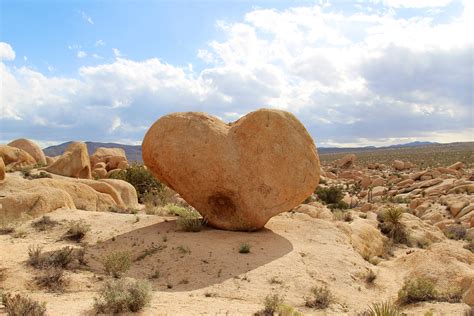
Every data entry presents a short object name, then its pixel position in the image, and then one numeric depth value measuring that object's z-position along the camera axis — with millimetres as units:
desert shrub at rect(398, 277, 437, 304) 8812
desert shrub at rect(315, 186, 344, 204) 27219
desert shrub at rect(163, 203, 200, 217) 13156
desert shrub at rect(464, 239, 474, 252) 15378
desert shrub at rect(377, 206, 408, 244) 16156
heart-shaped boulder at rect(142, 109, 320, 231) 11492
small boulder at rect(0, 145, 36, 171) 24825
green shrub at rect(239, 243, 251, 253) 10367
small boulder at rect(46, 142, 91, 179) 22828
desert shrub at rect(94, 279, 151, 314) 6742
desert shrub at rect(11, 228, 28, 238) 10867
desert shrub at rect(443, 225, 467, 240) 17881
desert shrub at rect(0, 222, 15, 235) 11125
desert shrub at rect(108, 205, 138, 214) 14877
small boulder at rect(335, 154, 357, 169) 56603
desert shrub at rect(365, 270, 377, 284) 10344
